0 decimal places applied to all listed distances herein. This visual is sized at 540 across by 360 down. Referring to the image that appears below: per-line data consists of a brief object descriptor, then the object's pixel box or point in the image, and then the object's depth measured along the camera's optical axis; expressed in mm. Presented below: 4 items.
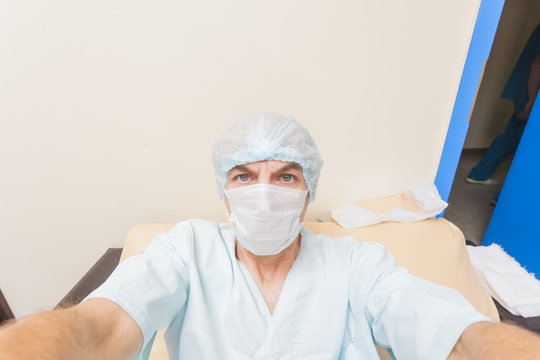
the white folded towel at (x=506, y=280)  1309
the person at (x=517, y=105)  2316
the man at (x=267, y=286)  684
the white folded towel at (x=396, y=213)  1366
